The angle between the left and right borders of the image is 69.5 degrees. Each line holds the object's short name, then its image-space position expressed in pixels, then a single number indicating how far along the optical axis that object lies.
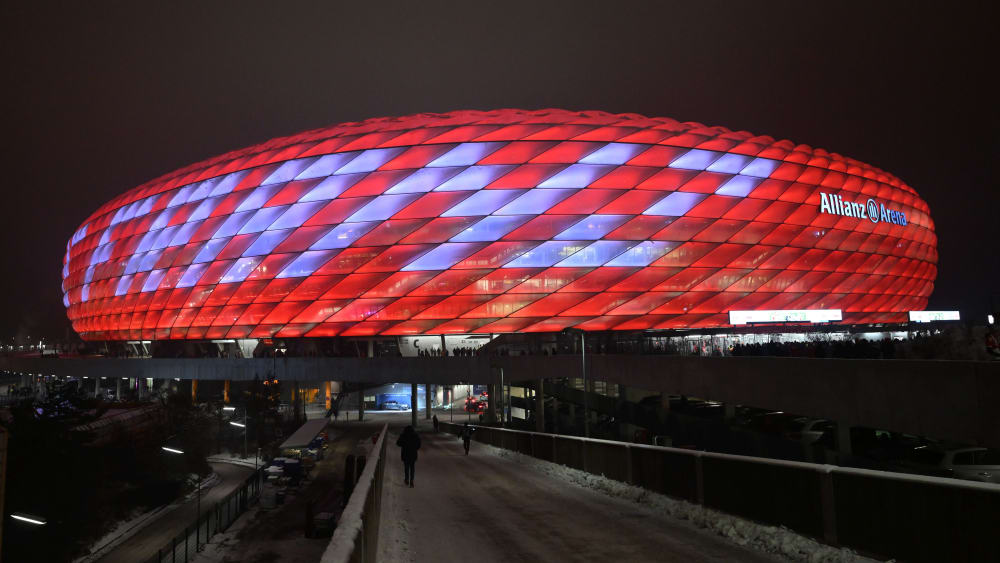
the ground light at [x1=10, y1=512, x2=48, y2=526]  27.11
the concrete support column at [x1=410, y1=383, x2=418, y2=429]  54.03
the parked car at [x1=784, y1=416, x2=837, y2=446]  24.34
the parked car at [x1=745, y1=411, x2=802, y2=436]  27.44
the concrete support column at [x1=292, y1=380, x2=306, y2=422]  56.83
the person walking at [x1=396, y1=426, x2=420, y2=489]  15.70
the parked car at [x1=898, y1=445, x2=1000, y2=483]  14.81
